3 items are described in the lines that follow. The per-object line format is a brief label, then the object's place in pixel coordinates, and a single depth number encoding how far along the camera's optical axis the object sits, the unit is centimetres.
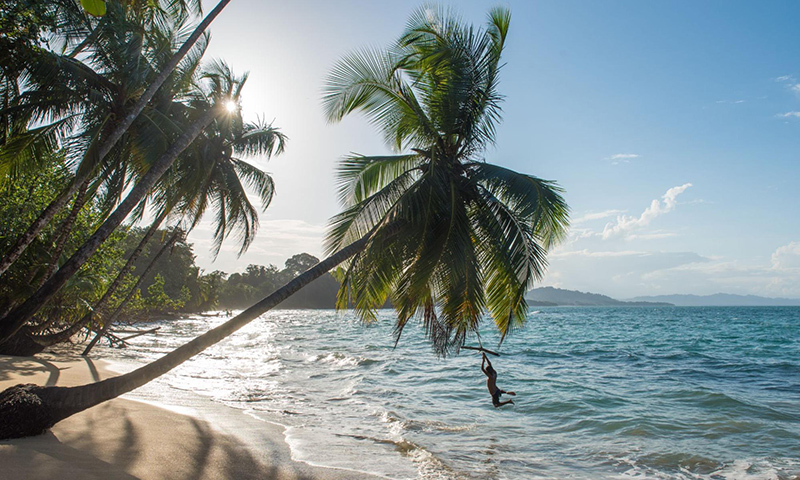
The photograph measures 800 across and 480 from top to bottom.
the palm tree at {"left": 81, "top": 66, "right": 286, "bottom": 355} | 1383
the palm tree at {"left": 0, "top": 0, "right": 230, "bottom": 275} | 788
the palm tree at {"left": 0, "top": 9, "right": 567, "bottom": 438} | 768
